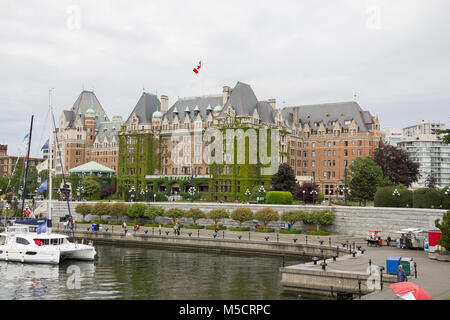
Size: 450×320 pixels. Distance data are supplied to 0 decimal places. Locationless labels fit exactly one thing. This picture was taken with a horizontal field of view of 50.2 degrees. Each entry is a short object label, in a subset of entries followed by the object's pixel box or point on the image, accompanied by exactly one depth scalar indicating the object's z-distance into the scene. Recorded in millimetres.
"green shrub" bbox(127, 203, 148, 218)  74562
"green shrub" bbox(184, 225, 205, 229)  67875
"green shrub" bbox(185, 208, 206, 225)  68125
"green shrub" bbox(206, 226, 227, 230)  65875
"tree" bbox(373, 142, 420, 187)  99138
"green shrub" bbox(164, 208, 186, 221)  70125
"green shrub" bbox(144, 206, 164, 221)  73312
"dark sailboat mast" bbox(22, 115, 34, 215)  60844
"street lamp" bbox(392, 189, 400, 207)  58919
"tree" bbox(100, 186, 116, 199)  118938
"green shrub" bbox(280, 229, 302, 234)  60169
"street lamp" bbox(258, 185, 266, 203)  83812
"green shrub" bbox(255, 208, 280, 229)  62094
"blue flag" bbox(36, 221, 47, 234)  47531
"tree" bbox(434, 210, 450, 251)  34781
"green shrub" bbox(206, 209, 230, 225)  66125
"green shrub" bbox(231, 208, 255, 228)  63844
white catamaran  44750
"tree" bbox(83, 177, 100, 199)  111438
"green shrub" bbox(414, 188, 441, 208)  54344
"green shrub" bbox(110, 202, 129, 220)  75675
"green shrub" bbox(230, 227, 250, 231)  64625
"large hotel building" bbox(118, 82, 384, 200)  102438
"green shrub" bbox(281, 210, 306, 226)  60344
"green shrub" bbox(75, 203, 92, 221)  79938
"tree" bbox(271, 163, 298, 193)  86000
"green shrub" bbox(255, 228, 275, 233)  62062
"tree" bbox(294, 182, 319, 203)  84688
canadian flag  85938
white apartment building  198375
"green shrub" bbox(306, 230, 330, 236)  58469
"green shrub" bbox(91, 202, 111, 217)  77438
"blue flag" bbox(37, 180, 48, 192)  60622
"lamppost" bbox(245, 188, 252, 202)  93538
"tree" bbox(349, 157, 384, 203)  76000
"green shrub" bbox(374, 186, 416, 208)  59188
